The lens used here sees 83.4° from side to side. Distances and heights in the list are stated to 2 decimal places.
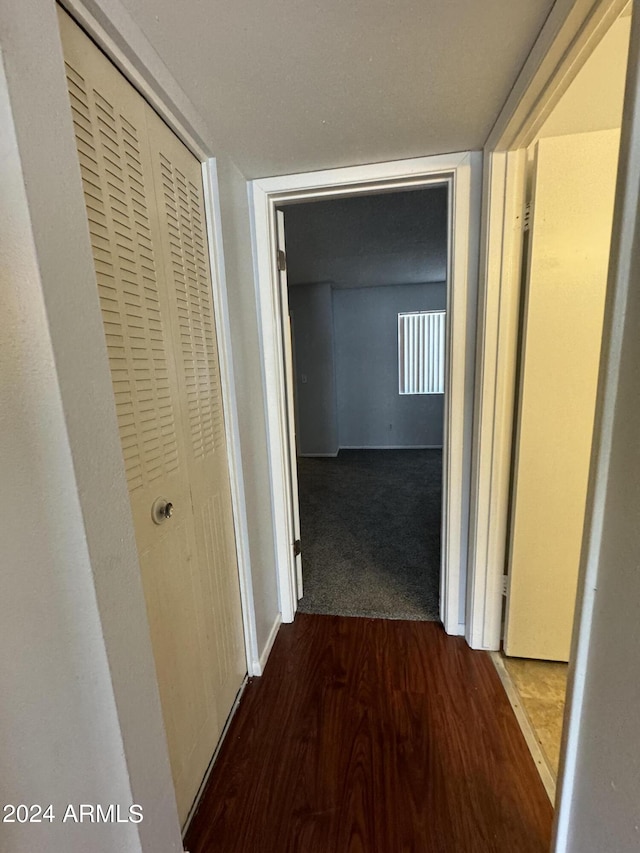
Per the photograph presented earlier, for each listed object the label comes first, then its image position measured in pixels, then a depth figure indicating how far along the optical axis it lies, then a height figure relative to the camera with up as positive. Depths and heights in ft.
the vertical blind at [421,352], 16.58 +0.40
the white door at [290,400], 5.63 -0.58
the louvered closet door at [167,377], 2.61 -0.06
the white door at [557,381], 4.07 -0.32
